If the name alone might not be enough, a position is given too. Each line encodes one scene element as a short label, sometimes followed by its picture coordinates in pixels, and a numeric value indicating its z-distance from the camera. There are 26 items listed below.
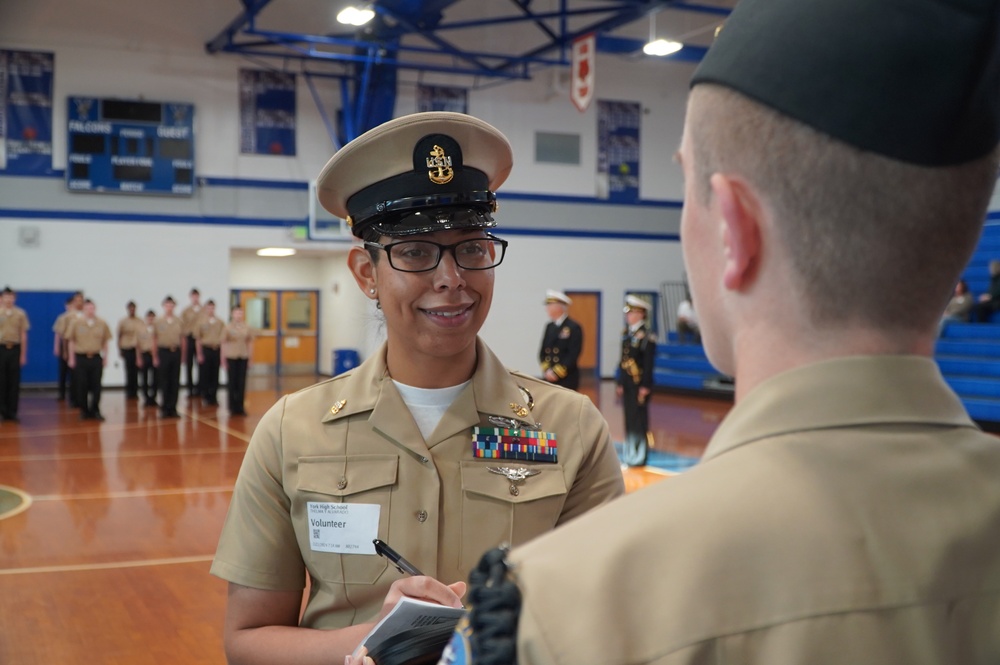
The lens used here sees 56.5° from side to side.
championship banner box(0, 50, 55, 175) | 15.44
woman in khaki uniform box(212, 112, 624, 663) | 1.67
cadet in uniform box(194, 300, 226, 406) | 14.31
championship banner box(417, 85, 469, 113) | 17.98
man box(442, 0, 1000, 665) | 0.60
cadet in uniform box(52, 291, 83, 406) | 13.15
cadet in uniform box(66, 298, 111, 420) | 12.30
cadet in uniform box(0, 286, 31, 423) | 12.17
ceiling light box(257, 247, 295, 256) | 17.75
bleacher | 11.81
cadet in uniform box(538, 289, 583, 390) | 9.97
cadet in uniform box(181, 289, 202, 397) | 14.54
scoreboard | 15.79
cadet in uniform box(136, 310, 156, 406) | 14.23
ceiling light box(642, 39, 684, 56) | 12.68
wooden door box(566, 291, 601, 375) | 19.78
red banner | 14.53
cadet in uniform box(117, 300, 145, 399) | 14.90
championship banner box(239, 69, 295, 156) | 16.97
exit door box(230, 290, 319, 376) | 19.36
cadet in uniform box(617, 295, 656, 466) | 8.73
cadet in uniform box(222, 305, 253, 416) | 13.10
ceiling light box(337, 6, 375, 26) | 12.44
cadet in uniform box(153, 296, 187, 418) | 12.75
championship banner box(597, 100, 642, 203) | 19.52
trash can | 18.27
